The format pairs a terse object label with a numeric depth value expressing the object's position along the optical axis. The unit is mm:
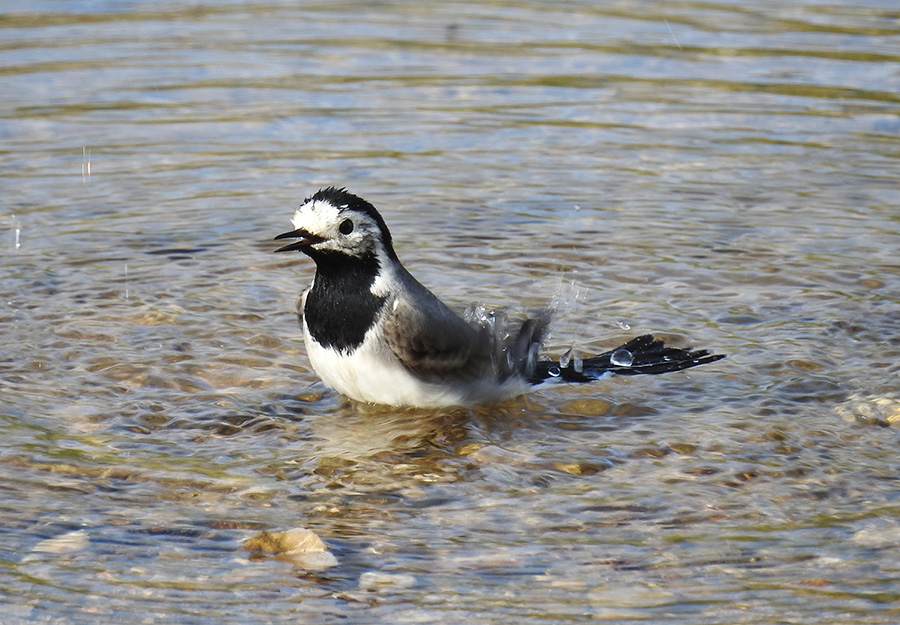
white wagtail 11719
